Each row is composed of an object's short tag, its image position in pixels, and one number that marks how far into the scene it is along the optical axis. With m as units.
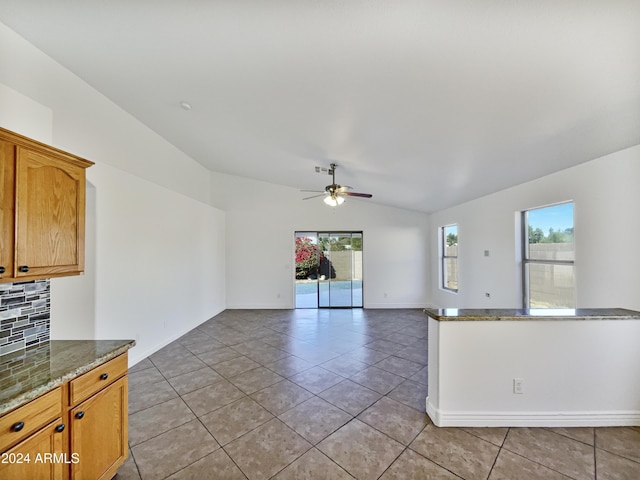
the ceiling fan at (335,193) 4.02
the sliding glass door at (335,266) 7.11
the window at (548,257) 3.16
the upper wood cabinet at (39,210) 1.55
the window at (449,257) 5.96
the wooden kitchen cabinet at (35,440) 1.17
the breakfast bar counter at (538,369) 2.29
